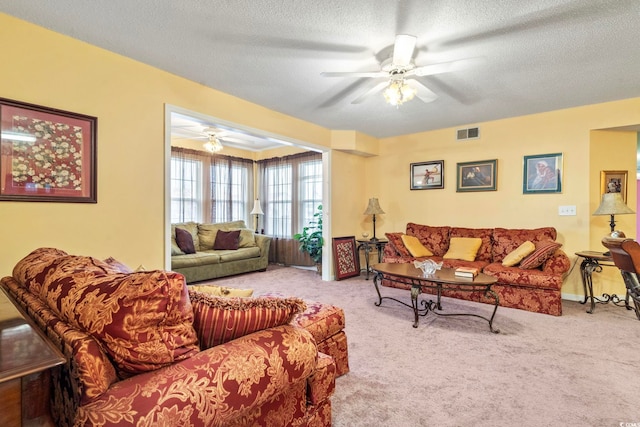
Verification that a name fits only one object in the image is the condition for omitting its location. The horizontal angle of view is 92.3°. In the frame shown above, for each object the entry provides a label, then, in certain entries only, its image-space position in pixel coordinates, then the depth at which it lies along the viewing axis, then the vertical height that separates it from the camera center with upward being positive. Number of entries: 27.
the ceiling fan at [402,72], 2.29 +1.16
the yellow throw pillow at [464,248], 4.36 -0.49
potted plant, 5.53 -0.51
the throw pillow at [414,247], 4.66 -0.50
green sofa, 4.80 -0.70
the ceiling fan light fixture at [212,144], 5.18 +1.18
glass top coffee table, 2.90 -0.64
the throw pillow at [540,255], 3.56 -0.47
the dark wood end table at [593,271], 3.41 -0.68
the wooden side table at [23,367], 0.74 -0.38
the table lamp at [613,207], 3.47 +0.09
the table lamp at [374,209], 5.37 +0.09
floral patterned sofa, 3.42 -0.61
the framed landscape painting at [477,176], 4.63 +0.60
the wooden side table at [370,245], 5.31 -0.55
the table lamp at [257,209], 6.81 +0.10
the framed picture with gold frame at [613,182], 3.97 +0.42
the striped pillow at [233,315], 1.16 -0.40
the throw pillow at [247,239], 5.86 -0.49
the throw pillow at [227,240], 5.66 -0.49
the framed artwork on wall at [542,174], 4.14 +0.56
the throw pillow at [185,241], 5.14 -0.47
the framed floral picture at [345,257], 5.15 -0.75
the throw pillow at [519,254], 3.76 -0.49
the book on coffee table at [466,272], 3.03 -0.58
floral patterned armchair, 0.88 -0.47
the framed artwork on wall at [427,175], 5.13 +0.67
